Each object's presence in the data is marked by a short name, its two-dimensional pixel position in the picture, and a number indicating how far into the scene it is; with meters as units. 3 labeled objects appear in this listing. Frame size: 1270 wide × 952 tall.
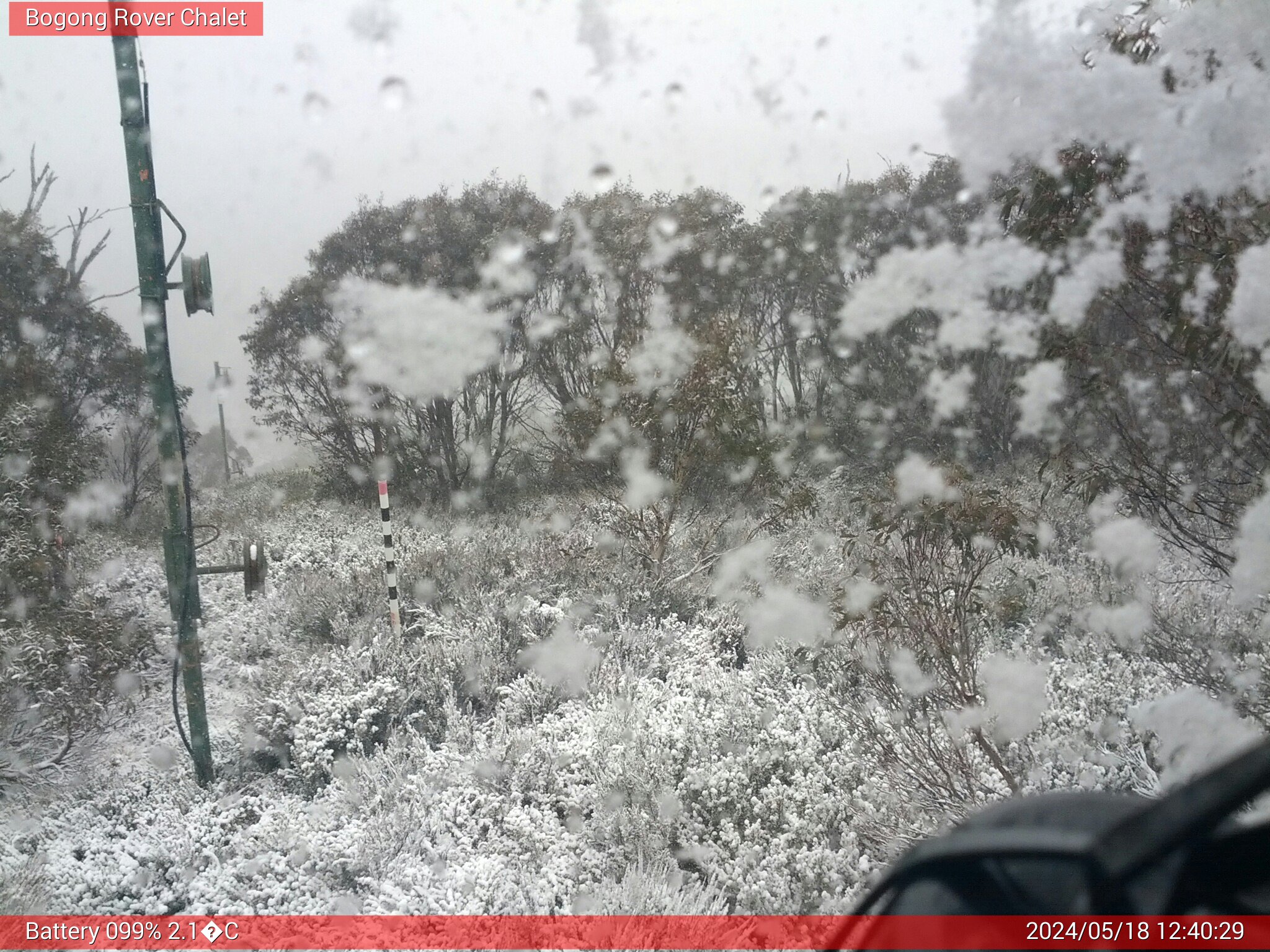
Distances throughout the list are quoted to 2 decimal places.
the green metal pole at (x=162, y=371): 3.59
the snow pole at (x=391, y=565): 5.91
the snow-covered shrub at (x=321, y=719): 4.09
